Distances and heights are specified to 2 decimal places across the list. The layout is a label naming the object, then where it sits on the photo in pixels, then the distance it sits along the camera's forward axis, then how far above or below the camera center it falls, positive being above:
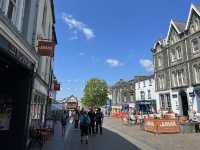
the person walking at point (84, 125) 8.51 -1.45
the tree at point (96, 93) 45.64 +1.91
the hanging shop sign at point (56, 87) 18.66 +1.50
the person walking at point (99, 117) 11.48 -1.35
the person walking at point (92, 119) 11.28 -1.48
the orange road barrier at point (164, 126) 12.08 -2.11
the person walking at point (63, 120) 11.18 -1.58
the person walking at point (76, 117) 13.74 -1.70
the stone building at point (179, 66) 19.47 +4.90
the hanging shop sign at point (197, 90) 18.76 +1.23
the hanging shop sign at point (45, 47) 6.93 +2.36
